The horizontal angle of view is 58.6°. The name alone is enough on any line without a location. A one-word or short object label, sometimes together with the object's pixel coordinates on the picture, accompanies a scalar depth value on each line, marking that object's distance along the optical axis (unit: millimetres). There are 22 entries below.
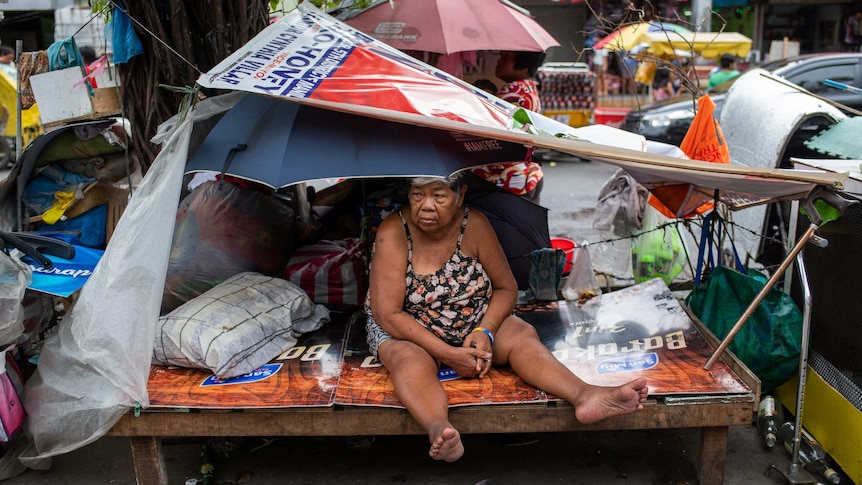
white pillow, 3260
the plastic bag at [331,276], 4133
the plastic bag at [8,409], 3100
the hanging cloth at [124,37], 3797
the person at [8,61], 10951
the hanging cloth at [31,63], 4008
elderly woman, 3217
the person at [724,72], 11570
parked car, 9156
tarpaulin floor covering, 3096
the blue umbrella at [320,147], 3236
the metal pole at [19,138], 3865
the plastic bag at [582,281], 4340
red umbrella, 5027
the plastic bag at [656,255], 4887
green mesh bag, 3477
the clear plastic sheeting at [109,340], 3051
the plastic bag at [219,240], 3801
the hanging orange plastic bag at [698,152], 4047
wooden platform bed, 3035
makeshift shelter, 3020
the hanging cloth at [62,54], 3955
